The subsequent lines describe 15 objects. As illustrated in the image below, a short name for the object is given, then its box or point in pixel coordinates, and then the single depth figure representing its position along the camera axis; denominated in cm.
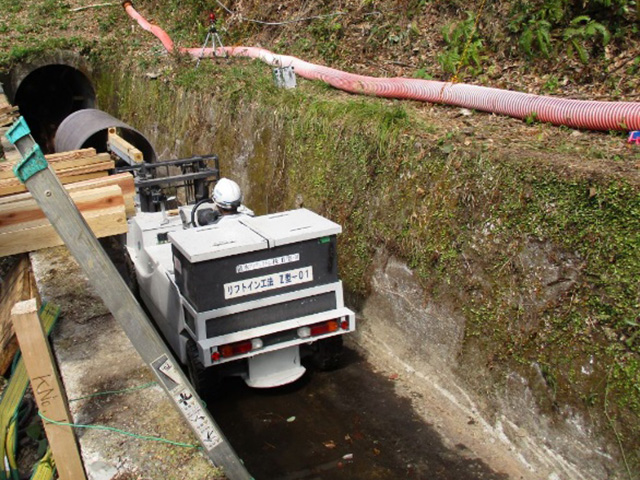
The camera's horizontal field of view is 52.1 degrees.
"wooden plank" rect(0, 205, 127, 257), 530
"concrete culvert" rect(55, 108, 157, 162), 1250
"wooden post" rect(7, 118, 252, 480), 371
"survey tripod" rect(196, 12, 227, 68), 1442
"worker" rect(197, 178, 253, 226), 775
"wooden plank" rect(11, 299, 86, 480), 407
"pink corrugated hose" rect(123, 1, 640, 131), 684
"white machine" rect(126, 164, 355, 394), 637
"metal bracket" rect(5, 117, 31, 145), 381
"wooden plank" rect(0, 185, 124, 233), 528
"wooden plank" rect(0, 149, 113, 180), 781
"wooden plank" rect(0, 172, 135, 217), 593
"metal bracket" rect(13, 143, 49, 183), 360
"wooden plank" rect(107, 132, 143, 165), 982
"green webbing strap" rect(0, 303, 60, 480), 556
